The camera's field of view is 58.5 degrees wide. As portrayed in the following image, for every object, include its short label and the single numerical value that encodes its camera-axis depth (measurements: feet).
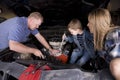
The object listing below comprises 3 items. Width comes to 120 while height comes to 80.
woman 2.71
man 3.51
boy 3.68
